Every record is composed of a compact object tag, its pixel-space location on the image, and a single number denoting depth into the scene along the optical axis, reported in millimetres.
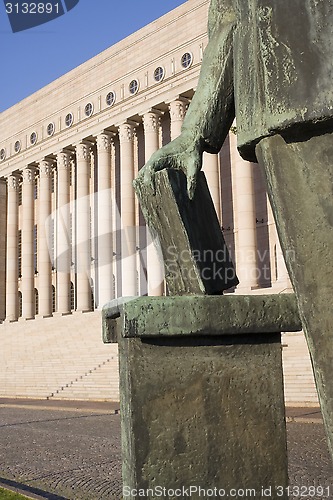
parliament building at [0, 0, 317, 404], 28969
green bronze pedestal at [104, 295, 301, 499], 2393
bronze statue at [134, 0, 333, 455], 2129
